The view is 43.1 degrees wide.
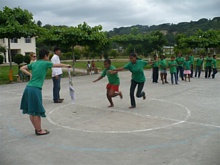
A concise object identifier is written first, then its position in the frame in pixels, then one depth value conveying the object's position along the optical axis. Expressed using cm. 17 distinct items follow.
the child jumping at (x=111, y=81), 865
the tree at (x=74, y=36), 1953
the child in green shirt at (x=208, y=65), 1798
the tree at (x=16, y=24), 1597
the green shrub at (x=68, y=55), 5041
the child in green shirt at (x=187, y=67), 1616
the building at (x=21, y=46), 4750
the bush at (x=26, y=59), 3619
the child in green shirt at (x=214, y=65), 1786
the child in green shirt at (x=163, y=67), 1511
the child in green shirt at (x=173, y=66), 1494
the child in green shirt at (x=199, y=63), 1881
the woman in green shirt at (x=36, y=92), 591
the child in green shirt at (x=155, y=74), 1591
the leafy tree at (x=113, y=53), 5162
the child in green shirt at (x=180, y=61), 1641
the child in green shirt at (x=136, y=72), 850
